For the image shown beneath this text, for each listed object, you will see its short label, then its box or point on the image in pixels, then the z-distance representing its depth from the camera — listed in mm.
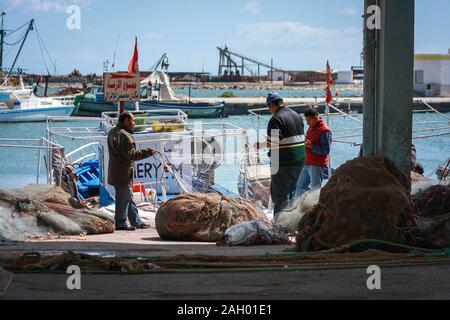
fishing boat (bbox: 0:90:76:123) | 64750
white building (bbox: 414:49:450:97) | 76644
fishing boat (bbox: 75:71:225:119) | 64000
